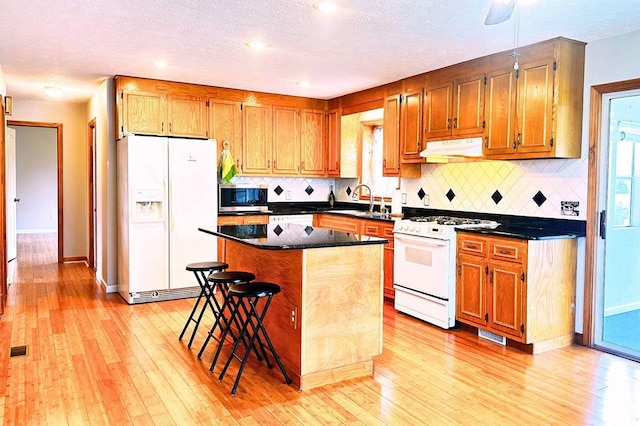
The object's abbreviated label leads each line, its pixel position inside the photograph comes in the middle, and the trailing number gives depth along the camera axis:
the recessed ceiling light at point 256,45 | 3.94
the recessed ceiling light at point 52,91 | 5.96
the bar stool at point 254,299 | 2.89
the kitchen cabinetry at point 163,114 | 5.32
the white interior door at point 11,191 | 6.76
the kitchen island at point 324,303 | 3.00
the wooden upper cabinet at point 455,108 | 4.39
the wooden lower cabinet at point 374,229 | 5.09
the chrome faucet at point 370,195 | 6.14
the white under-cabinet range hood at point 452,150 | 4.34
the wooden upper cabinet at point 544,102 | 3.78
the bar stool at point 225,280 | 3.25
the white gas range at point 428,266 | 4.20
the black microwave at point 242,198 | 5.83
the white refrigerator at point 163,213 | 5.09
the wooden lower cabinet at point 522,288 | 3.65
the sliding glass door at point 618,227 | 3.78
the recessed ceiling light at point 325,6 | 3.07
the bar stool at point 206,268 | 3.62
